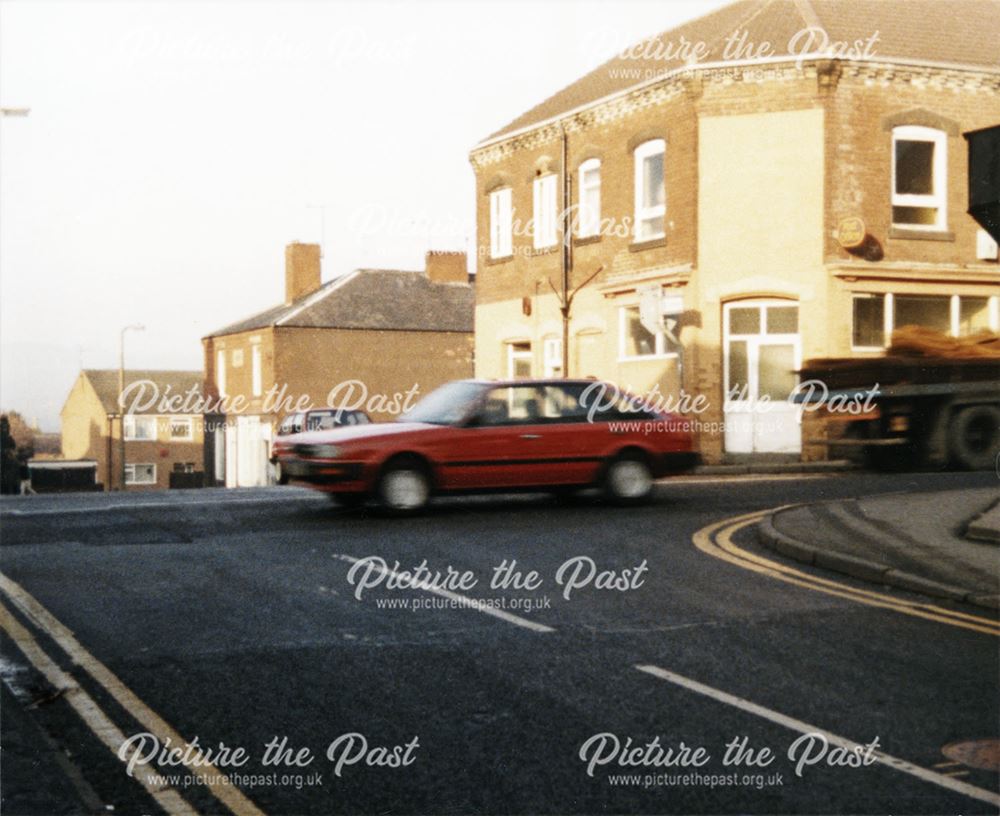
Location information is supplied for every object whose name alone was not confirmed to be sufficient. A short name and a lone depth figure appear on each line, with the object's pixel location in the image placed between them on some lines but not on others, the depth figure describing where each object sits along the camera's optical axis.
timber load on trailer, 18.25
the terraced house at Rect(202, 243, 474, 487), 52.62
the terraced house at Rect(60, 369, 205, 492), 75.31
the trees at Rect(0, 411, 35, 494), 37.41
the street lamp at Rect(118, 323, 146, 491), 63.25
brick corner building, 25.12
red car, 14.42
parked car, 34.03
